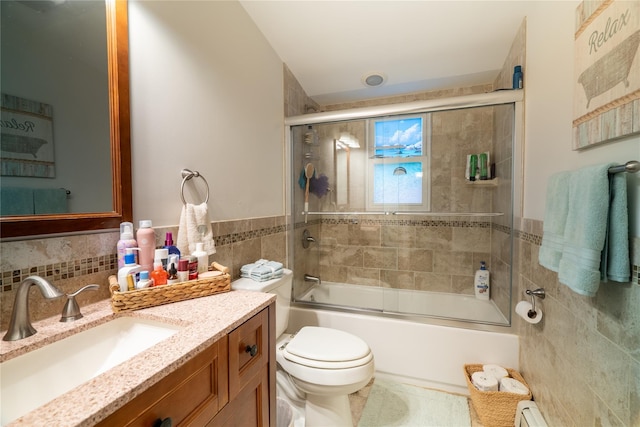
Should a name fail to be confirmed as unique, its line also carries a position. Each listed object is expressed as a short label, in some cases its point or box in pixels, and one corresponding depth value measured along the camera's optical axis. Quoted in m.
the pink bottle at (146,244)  1.01
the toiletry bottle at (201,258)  1.17
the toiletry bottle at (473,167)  2.15
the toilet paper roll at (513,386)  1.45
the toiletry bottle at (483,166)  2.11
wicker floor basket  1.42
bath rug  1.49
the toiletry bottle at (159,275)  0.98
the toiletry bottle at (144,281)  0.94
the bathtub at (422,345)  1.68
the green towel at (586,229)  0.82
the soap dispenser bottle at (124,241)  0.95
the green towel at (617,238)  0.77
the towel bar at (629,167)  0.74
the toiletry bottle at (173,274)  1.02
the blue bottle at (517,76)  1.66
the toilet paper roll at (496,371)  1.56
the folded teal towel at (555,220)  1.03
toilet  1.26
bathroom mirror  0.90
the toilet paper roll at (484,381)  1.49
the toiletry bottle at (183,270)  1.04
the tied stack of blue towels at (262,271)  1.47
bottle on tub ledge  2.16
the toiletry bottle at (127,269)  0.92
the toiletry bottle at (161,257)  1.03
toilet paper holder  1.34
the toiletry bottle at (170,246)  1.09
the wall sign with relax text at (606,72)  0.76
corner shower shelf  2.04
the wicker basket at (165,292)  0.87
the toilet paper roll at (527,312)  1.35
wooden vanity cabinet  0.56
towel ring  1.24
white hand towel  1.20
